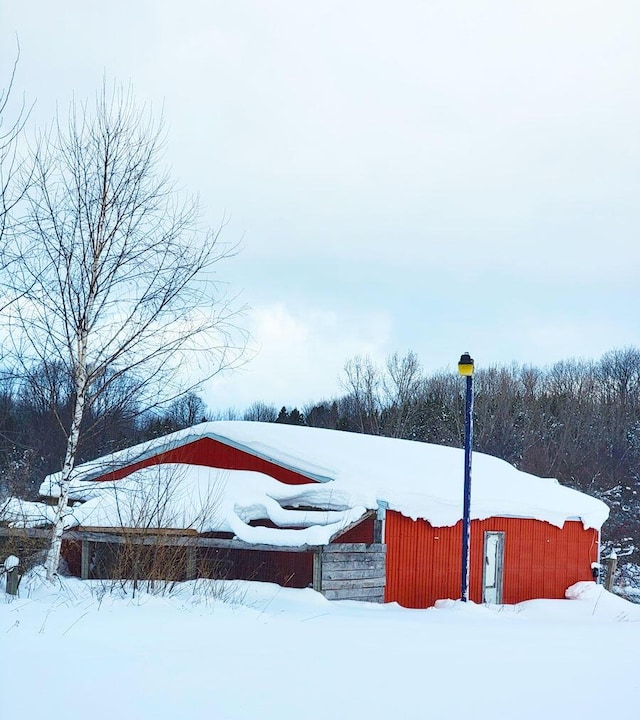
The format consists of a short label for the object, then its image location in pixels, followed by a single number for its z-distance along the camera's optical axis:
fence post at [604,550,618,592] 21.82
